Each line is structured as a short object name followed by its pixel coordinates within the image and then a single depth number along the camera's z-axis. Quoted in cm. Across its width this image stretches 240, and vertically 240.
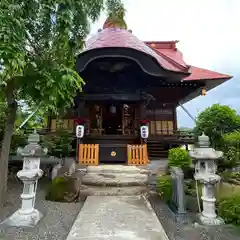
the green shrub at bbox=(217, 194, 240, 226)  327
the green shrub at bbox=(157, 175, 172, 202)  443
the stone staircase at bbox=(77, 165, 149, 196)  521
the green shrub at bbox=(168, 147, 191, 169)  537
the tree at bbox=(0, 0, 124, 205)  289
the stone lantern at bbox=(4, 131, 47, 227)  338
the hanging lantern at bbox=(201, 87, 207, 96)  1130
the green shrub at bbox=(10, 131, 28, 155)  659
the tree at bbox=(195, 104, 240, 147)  604
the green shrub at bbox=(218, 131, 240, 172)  494
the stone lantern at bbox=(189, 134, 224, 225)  340
